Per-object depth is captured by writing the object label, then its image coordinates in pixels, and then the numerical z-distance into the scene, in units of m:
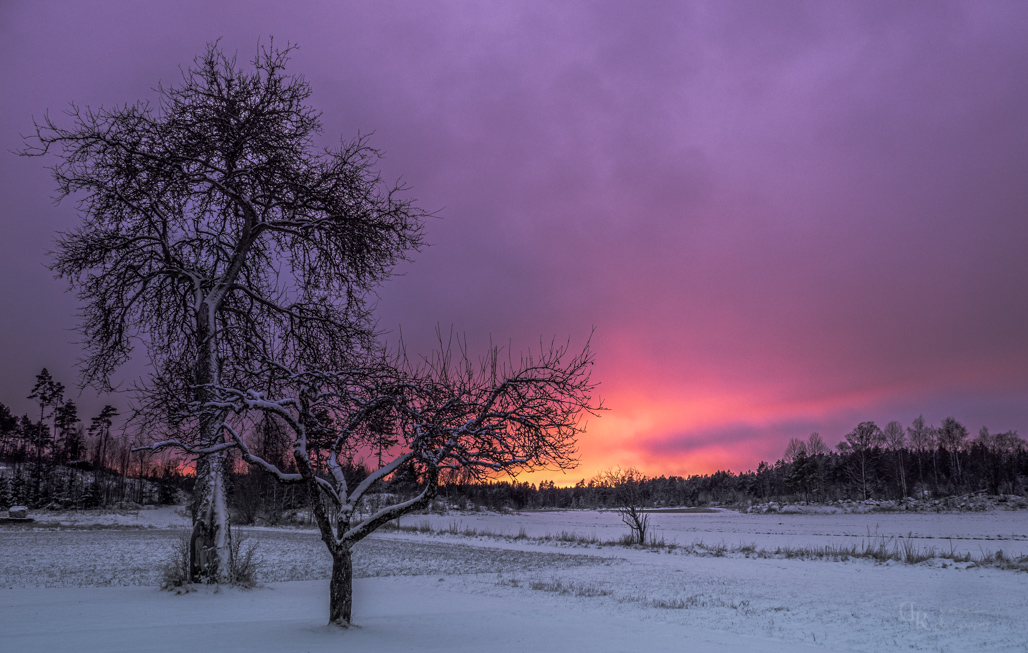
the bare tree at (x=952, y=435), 119.31
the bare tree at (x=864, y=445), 116.69
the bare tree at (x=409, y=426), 9.07
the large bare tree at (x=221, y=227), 13.70
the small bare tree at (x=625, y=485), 49.43
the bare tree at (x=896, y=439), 115.25
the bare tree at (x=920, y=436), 122.31
